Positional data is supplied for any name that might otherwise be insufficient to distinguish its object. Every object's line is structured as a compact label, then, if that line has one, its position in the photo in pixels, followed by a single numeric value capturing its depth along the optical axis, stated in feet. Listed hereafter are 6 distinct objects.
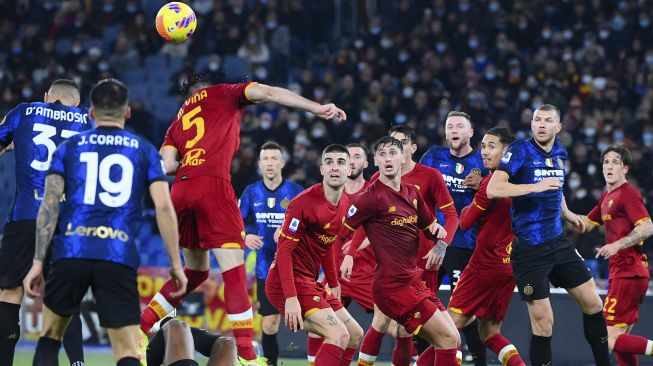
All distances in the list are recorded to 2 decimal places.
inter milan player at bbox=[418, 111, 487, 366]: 65.92
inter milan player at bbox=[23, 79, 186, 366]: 41.37
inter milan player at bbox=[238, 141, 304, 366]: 75.51
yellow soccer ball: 58.29
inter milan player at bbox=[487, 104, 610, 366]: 57.98
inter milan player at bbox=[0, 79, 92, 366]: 54.34
